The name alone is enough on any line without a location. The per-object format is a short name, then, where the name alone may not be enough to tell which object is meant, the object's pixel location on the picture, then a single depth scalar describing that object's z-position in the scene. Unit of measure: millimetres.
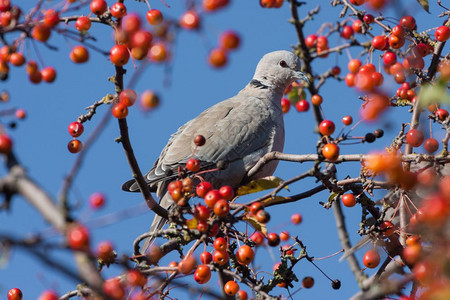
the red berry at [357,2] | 8531
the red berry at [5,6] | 6266
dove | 11570
